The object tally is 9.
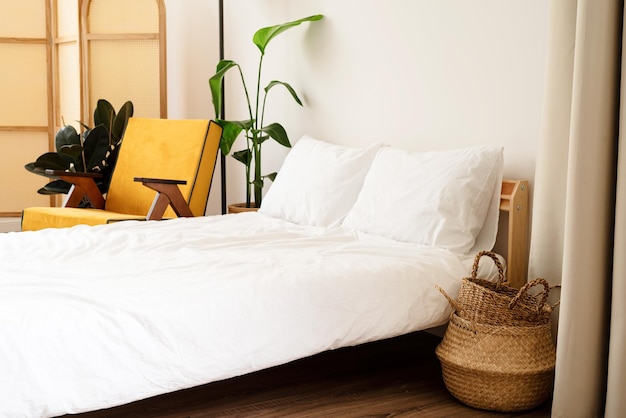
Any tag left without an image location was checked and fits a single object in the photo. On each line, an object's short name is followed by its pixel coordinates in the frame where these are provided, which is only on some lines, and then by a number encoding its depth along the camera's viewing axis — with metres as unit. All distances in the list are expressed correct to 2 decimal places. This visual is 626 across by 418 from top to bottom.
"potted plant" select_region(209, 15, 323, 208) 4.02
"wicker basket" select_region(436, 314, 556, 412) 2.23
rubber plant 4.51
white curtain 1.89
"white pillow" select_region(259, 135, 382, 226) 3.26
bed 1.81
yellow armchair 3.74
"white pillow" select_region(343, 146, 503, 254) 2.71
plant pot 4.11
